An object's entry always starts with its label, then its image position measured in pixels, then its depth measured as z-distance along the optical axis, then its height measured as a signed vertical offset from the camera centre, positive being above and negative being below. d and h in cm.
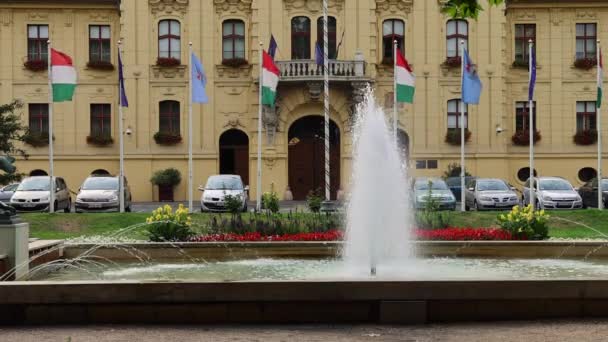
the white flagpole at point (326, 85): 3188 +322
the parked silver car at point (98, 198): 3177 -114
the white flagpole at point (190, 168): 3120 -3
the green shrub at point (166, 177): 4094 -45
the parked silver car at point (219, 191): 3197 -92
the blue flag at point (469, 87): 3095 +296
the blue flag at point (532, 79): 2989 +313
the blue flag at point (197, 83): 3064 +317
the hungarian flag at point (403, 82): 3094 +318
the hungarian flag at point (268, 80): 3156 +332
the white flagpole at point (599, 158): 3042 +28
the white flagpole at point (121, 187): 3027 -70
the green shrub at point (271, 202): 2694 -116
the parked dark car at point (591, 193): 3441 -114
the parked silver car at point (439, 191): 3084 -95
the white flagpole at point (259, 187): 3138 -77
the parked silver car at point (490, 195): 3228 -113
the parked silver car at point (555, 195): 3234 -114
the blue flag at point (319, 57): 3375 +450
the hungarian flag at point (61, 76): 2823 +314
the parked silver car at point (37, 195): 3195 -105
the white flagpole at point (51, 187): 2981 -69
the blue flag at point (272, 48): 3212 +463
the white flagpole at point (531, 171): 2789 -18
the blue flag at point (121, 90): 3022 +285
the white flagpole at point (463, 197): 2983 -112
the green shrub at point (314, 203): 2618 -116
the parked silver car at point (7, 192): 3459 -100
